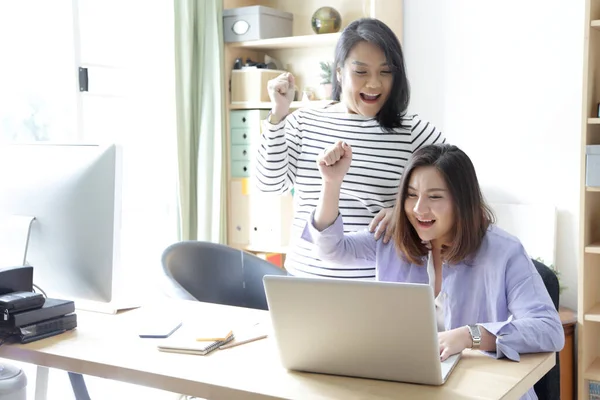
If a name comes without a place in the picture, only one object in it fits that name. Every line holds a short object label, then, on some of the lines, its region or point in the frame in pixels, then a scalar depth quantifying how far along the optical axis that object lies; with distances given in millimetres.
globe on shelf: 3578
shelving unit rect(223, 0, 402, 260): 3686
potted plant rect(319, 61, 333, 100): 3613
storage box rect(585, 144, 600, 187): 2916
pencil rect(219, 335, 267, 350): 1698
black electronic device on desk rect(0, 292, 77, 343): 1741
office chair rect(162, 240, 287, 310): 2574
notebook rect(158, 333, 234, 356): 1653
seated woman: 1581
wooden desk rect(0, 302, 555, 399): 1406
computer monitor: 1764
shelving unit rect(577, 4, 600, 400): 2924
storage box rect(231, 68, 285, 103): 3734
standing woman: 2139
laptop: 1371
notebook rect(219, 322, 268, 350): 1717
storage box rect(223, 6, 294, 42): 3678
